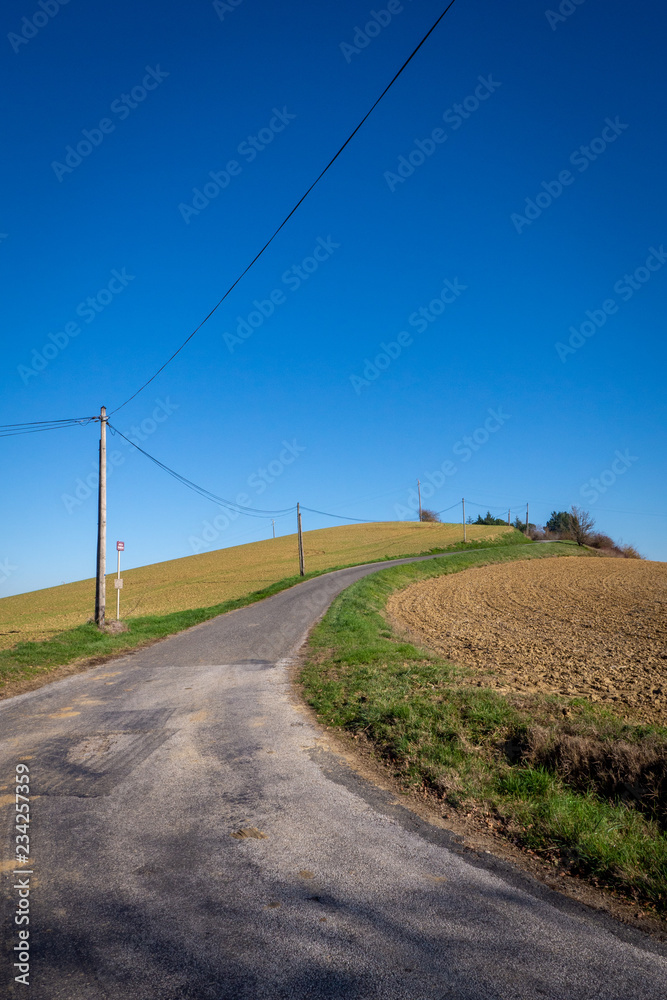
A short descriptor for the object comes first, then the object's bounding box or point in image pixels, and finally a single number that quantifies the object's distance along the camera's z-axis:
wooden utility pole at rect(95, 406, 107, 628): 17.97
